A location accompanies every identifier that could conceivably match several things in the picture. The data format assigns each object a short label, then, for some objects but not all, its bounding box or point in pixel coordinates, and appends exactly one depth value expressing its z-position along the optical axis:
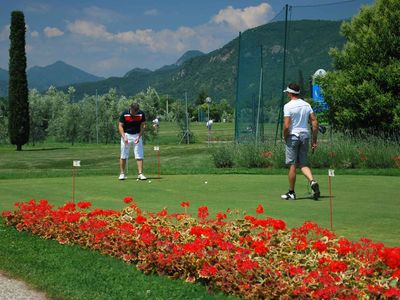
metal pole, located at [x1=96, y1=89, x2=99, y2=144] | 43.51
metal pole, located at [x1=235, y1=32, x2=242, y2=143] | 23.22
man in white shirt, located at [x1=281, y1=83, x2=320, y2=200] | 11.03
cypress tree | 39.44
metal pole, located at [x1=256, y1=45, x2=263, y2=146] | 22.55
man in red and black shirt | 15.70
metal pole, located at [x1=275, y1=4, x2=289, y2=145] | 21.94
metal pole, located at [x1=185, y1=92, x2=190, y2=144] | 43.72
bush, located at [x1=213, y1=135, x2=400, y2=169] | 18.27
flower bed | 4.81
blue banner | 22.23
